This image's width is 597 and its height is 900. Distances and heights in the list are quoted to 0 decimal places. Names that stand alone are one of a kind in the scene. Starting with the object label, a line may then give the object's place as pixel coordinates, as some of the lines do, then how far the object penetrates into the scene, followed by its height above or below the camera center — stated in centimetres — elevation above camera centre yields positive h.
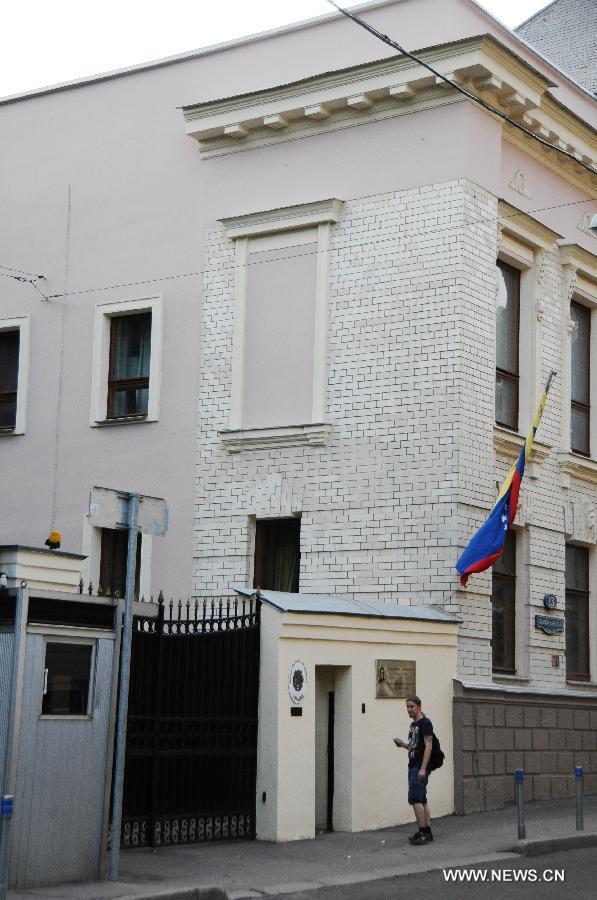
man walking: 1616 -44
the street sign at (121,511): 1271 +185
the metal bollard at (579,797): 1679 -81
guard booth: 1232 -12
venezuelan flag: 1941 +260
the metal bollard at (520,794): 1574 -74
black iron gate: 1535 -15
